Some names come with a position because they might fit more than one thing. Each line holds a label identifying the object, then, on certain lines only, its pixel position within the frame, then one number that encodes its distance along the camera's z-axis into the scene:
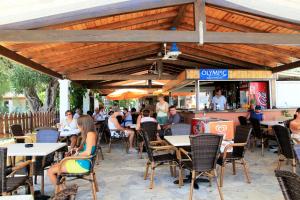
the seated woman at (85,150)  3.00
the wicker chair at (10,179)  2.34
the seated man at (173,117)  6.09
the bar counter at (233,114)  7.13
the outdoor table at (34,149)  2.86
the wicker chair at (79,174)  2.92
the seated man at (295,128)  4.06
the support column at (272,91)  8.31
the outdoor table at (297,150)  2.44
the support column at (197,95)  7.56
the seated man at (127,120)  7.23
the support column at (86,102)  12.45
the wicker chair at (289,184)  1.40
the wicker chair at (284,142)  3.63
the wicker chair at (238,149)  3.50
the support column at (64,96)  8.47
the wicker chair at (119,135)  6.28
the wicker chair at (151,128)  4.86
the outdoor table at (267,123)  5.87
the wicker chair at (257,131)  5.66
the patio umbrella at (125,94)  10.35
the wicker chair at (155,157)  3.54
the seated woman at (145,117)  5.76
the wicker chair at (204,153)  2.93
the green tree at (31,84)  9.94
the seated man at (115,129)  6.30
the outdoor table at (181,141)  3.36
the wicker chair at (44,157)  3.33
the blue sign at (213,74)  7.63
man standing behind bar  7.58
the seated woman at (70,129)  4.94
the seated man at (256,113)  6.48
